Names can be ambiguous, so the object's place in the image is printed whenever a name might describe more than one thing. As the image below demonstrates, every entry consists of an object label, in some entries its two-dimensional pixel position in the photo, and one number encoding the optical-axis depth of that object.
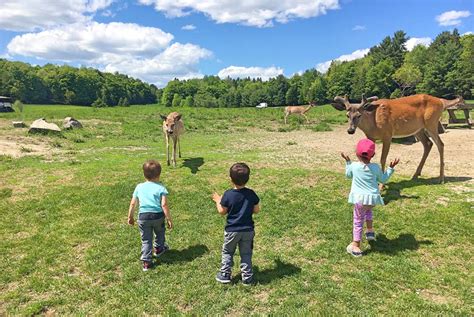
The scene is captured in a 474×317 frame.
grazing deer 33.94
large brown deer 8.79
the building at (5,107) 52.91
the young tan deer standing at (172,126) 12.72
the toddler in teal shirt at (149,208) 5.72
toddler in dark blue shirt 5.09
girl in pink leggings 5.78
